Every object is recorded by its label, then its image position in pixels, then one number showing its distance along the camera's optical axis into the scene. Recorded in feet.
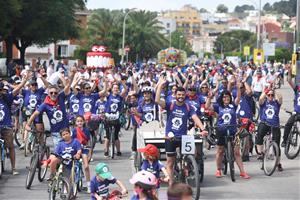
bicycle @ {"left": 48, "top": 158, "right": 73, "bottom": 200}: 37.65
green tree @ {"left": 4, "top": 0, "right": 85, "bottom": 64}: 180.86
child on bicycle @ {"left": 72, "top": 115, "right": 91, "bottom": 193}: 40.86
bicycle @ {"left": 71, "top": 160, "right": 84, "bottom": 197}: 38.96
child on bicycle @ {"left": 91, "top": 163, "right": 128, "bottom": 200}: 32.09
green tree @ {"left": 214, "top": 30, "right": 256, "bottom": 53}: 560.61
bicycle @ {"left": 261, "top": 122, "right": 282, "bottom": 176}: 47.83
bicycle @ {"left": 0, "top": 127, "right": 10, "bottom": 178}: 46.48
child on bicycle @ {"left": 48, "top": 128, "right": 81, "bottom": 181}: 38.93
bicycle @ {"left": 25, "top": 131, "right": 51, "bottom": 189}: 43.27
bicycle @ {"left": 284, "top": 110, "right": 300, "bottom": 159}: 54.95
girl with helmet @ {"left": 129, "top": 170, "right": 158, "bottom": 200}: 23.71
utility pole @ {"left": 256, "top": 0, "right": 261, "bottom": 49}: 170.72
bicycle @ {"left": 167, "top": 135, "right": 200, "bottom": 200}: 38.83
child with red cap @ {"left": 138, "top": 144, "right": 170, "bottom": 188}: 34.06
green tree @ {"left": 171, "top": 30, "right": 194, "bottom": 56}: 579.89
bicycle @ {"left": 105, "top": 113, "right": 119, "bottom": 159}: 55.01
